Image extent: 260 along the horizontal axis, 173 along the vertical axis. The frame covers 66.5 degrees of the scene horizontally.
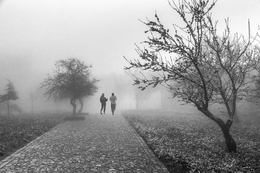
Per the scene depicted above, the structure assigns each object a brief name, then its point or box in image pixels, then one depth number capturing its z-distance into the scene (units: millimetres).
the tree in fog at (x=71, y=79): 26703
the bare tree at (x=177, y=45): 7320
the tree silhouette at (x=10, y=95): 39375
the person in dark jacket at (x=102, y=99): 24522
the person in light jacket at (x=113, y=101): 25000
